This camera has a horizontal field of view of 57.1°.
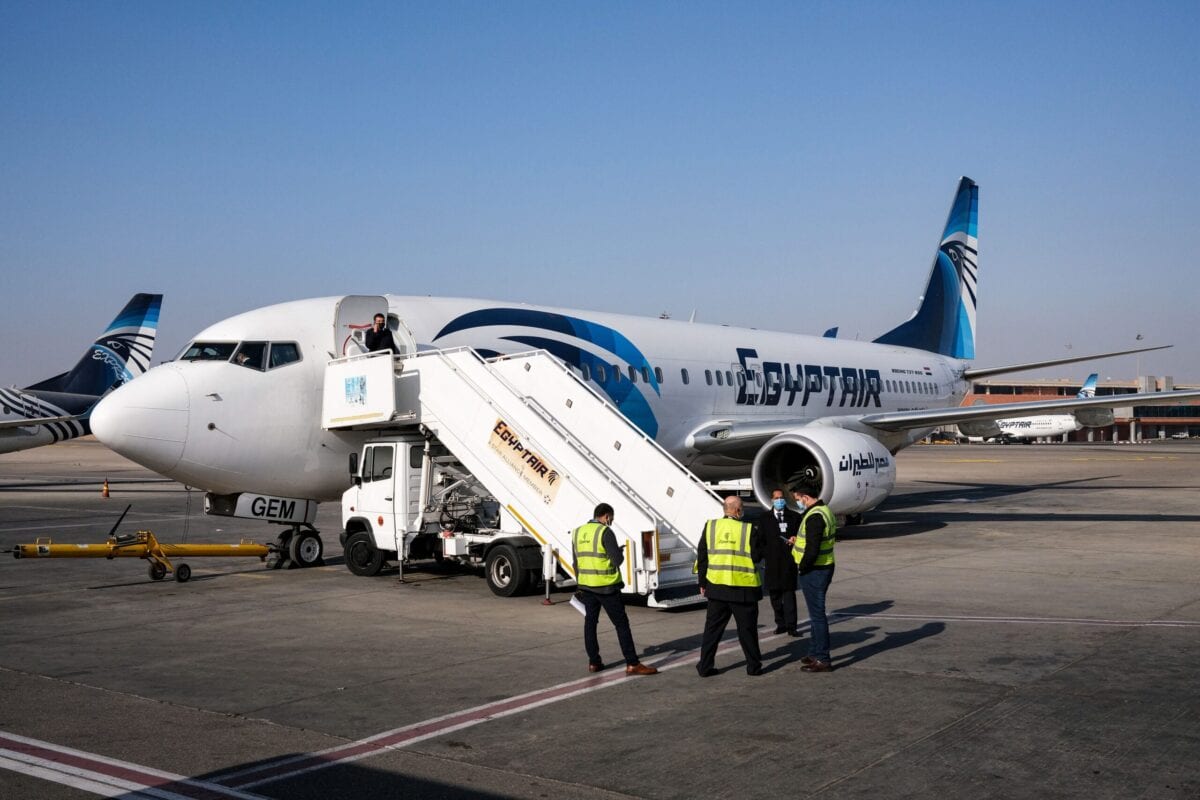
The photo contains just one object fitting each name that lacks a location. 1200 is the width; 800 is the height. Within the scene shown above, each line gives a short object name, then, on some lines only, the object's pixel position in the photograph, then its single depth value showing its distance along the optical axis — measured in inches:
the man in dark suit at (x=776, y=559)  406.0
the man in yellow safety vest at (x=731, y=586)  363.3
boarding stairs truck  516.1
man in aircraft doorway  628.1
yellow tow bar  558.3
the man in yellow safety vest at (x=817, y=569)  373.4
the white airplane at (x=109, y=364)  1788.9
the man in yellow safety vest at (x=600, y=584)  372.5
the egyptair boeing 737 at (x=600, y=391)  595.2
